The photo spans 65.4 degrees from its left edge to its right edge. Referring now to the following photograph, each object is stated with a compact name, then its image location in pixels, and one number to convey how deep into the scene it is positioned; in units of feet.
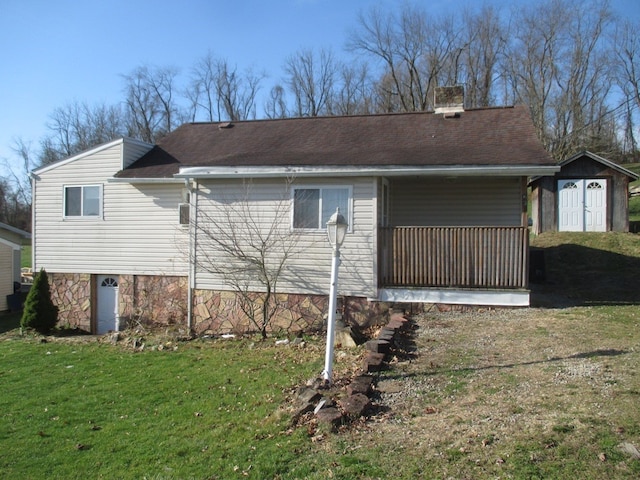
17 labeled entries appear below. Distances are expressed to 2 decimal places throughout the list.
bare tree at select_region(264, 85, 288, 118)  141.91
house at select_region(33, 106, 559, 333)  31.76
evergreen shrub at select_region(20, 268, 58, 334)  41.81
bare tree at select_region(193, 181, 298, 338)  34.60
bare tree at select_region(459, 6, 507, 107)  114.93
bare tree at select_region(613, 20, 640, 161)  113.91
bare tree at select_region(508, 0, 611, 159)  105.26
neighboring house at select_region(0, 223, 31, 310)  65.57
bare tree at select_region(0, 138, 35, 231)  145.28
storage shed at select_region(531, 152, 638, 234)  59.62
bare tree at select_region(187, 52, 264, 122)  144.25
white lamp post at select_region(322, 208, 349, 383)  19.58
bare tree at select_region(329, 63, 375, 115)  123.24
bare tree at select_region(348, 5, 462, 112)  114.42
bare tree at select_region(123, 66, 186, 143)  139.04
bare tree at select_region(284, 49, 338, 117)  134.00
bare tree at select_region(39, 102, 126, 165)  136.67
